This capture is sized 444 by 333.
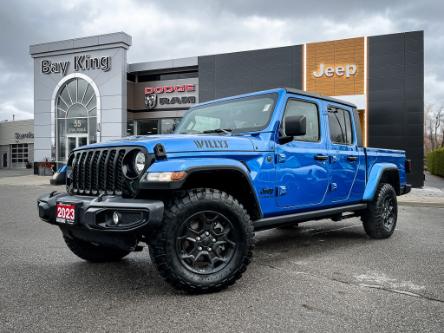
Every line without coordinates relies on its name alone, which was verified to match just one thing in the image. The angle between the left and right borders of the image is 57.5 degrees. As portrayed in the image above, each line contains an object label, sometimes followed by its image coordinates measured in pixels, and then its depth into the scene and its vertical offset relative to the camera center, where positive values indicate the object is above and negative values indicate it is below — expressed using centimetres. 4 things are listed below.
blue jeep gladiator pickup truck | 325 -21
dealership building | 1695 +422
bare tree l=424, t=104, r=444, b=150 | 6303 +613
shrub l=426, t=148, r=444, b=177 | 2494 +17
